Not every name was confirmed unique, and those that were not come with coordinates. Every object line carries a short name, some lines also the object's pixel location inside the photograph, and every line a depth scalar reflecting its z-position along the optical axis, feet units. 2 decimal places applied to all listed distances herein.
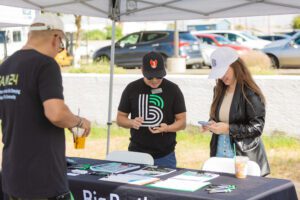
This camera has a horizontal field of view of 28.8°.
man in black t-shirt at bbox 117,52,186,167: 15.98
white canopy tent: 17.83
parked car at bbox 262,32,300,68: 55.67
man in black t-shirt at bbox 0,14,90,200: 10.09
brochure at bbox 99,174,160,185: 12.17
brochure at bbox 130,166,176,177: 13.00
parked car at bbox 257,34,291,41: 85.05
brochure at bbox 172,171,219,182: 12.36
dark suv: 60.95
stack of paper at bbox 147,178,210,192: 11.56
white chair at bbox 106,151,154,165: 15.16
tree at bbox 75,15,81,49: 63.83
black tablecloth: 11.00
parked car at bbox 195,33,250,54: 68.63
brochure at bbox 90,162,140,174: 13.48
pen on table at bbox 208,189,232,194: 11.17
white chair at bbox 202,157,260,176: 14.32
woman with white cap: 14.08
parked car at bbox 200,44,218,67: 62.18
